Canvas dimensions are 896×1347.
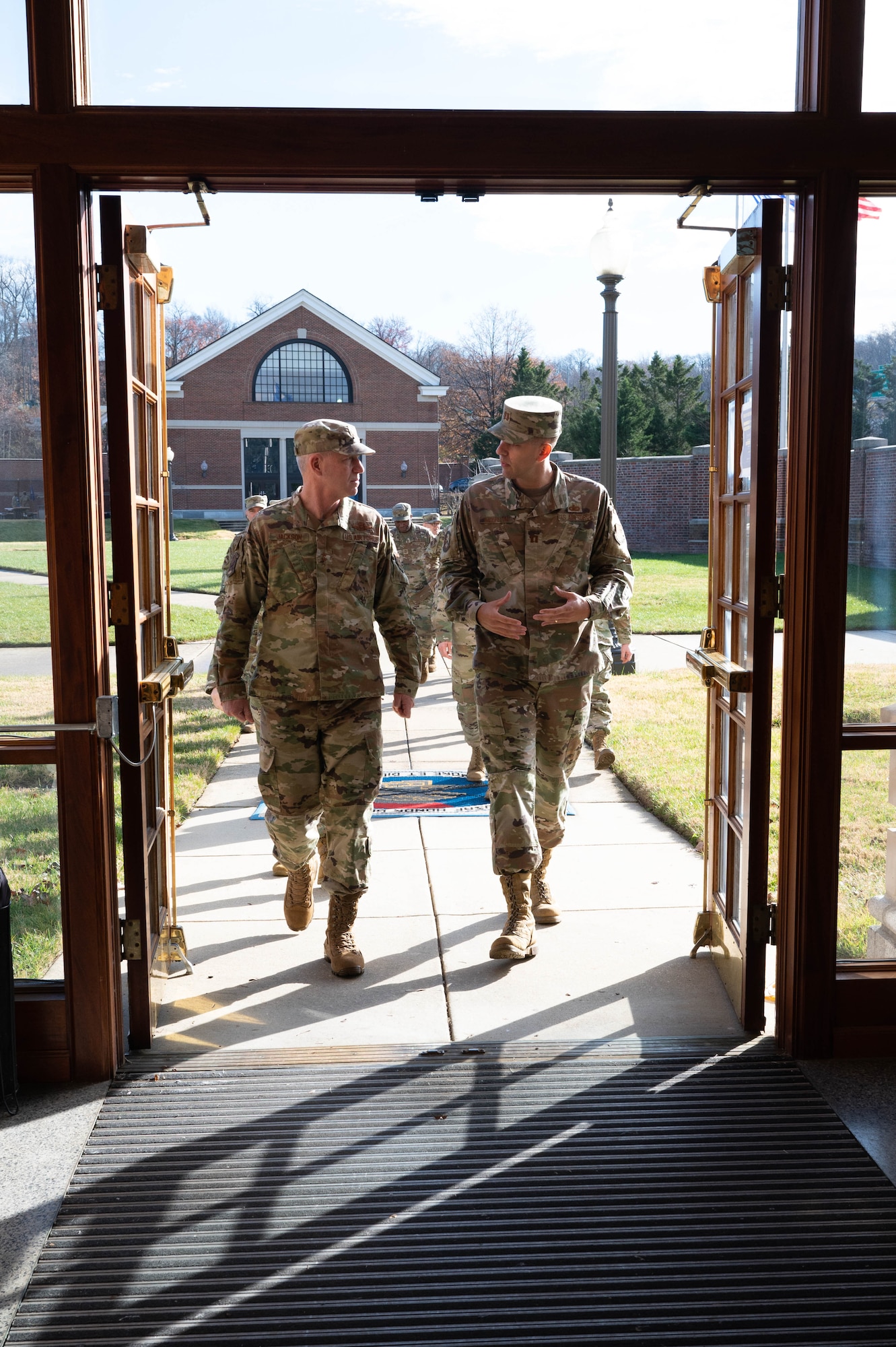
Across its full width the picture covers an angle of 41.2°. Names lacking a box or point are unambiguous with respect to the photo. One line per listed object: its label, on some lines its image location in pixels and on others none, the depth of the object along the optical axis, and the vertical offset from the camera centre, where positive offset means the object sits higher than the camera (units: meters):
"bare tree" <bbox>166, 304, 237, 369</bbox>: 57.19 +10.86
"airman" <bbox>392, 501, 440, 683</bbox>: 12.75 -0.22
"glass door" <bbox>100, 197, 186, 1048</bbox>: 3.78 -0.15
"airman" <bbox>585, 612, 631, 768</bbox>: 8.39 -1.23
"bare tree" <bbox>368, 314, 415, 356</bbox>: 57.50 +10.63
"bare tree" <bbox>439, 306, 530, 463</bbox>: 51.91 +7.70
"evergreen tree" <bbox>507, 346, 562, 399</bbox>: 46.25 +6.64
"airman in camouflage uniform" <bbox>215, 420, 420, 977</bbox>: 4.55 -0.38
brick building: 41.22 +5.00
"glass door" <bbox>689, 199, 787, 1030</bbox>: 3.91 -0.19
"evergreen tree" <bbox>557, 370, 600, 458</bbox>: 40.41 +4.04
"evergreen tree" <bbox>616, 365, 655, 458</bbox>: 42.00 +4.51
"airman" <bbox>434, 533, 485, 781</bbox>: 7.91 -0.92
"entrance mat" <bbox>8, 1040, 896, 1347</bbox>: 2.65 -1.69
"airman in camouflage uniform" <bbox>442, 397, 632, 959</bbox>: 4.71 -0.19
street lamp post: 11.40 +2.03
